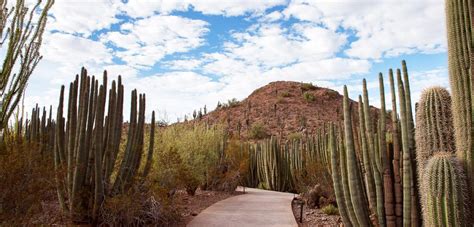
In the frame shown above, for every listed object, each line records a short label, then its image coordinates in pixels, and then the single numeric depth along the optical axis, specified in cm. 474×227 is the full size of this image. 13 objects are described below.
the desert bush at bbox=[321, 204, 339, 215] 990
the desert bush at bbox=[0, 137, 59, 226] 546
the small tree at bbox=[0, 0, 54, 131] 606
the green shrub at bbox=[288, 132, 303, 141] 3016
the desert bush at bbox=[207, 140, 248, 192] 1441
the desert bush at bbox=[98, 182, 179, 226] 743
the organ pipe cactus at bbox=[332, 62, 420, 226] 535
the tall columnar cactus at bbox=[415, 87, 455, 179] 490
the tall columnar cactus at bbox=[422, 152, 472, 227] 419
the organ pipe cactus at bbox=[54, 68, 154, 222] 741
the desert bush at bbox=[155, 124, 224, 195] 1010
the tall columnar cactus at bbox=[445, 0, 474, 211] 460
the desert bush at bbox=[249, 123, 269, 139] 3462
